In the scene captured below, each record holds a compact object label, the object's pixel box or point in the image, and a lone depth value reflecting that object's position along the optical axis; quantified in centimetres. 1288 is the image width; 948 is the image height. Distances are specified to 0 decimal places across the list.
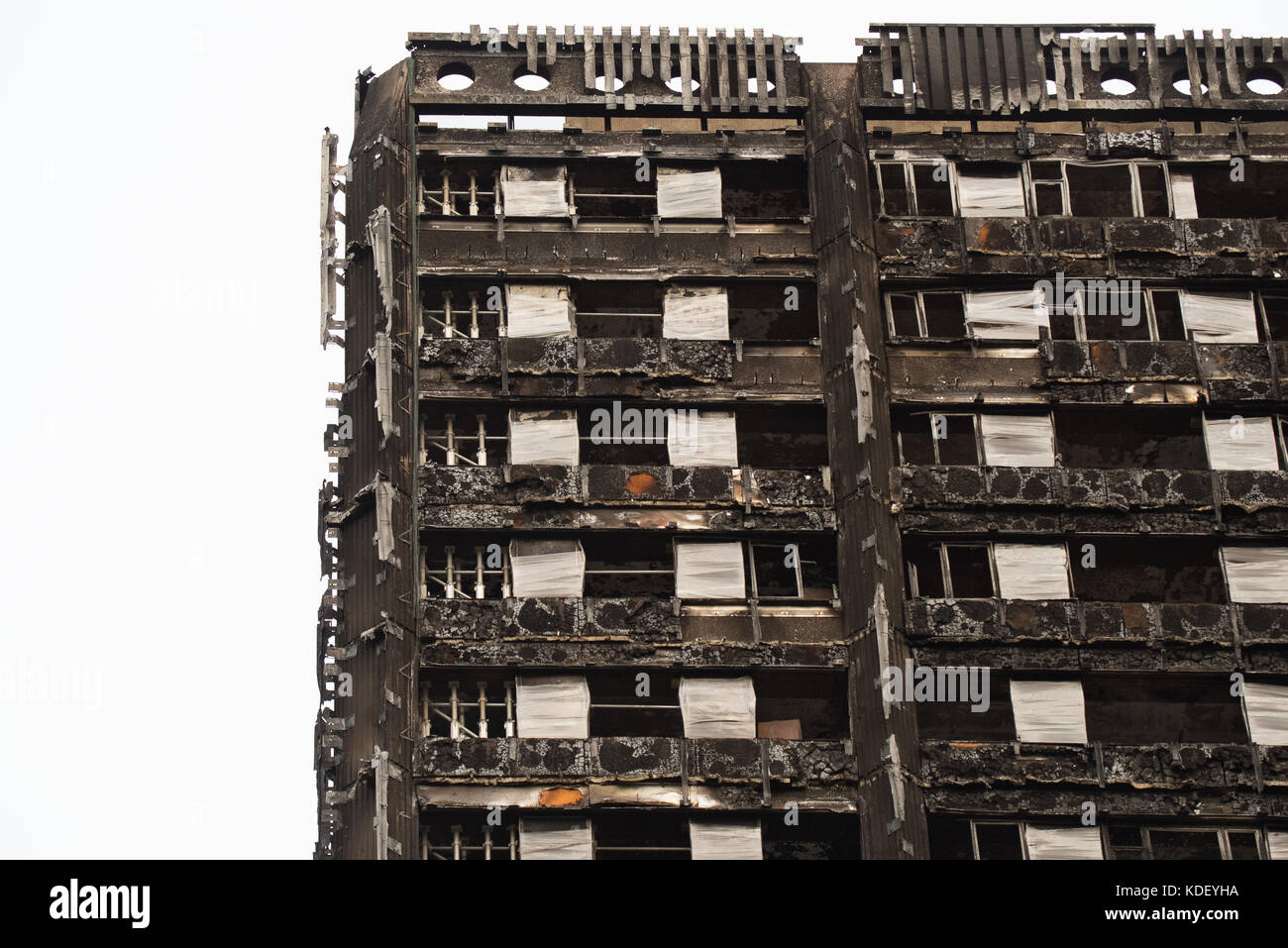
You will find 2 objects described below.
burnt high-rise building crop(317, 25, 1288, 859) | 6259
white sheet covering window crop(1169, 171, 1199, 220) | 6931
